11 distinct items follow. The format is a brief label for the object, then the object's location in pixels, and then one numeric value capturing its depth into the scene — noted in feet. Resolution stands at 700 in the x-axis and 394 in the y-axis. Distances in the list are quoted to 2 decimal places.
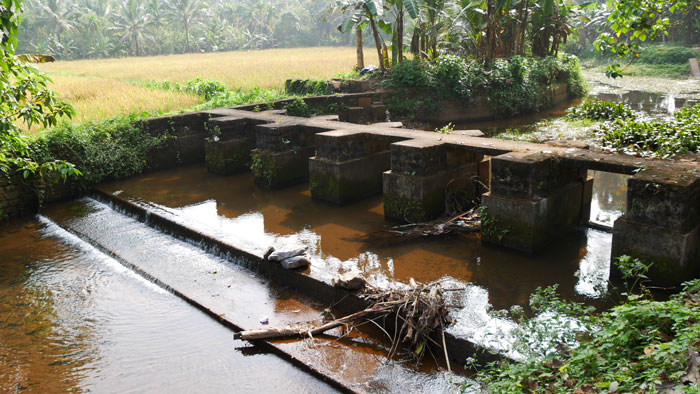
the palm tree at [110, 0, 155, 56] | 150.10
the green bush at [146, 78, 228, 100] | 46.37
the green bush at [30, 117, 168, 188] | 28.19
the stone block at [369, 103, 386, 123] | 42.65
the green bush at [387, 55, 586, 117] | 47.55
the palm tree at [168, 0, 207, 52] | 158.10
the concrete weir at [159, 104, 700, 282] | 15.28
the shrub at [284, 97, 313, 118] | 38.11
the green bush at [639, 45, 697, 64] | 92.66
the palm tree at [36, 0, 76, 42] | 142.00
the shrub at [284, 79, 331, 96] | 46.34
